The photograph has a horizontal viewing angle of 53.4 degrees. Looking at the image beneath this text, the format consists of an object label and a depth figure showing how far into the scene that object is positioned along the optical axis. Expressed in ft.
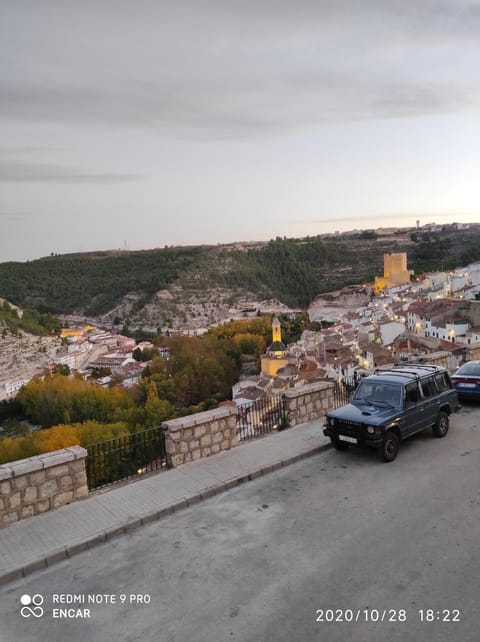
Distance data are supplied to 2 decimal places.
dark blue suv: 25.91
